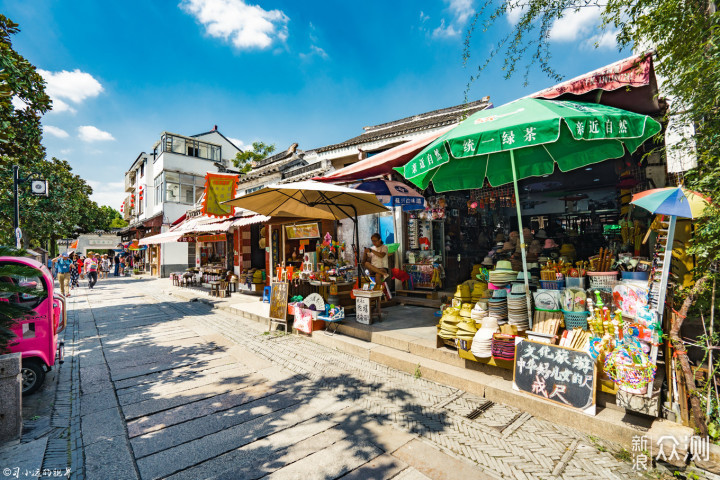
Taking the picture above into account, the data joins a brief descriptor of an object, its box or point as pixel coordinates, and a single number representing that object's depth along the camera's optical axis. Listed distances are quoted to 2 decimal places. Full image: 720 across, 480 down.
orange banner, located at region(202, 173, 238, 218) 12.73
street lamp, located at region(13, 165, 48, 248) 9.59
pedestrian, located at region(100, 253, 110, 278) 28.81
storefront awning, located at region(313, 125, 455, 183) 5.89
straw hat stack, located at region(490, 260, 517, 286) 4.58
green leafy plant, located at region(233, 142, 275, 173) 29.12
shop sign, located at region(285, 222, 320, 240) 10.74
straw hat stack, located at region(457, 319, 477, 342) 4.59
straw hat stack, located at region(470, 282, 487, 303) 5.02
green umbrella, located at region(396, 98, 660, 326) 3.59
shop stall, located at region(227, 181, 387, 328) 7.38
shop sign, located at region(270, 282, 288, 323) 7.84
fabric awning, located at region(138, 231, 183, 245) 15.54
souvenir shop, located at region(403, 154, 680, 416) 3.19
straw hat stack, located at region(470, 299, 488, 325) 4.67
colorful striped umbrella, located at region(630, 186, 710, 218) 2.99
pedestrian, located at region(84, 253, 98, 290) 19.42
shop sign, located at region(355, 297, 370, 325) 6.92
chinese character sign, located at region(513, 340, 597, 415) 3.42
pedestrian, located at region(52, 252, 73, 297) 15.11
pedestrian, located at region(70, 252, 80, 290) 19.50
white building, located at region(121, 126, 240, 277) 27.00
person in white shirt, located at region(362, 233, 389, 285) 8.01
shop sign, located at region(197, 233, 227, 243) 15.76
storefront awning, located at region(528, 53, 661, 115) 3.94
